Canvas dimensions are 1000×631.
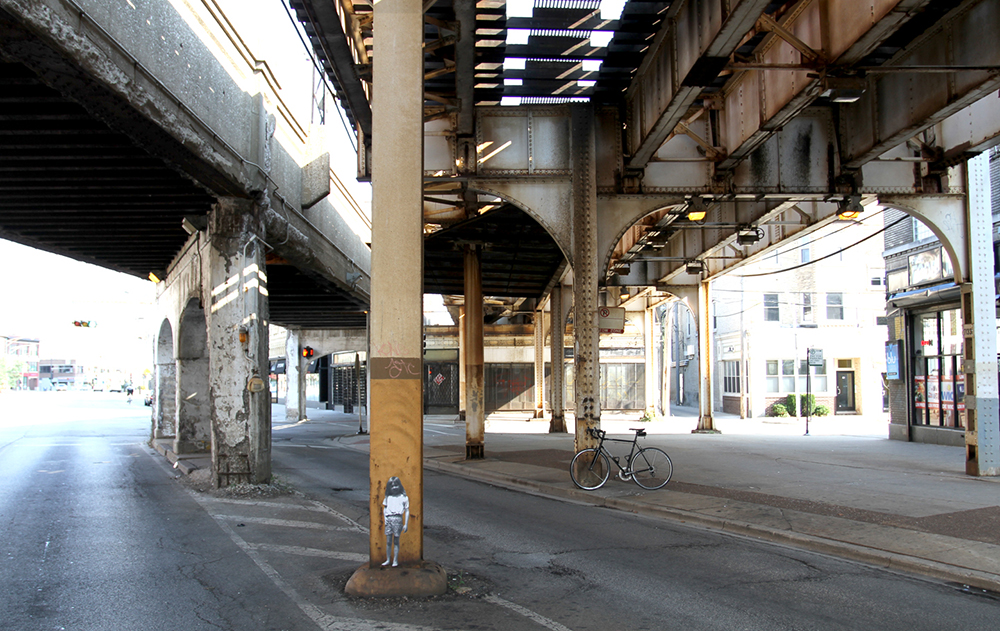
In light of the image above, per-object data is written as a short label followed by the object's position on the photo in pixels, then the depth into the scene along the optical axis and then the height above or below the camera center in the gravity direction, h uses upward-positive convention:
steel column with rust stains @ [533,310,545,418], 36.19 -0.35
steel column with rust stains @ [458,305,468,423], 36.82 -0.89
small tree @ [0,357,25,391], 119.80 -1.91
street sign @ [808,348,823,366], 29.95 -0.20
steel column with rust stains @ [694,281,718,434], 27.41 -0.14
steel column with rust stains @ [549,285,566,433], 27.72 -0.28
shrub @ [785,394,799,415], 37.81 -2.78
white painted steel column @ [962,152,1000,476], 13.64 +0.04
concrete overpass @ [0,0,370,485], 8.16 +3.20
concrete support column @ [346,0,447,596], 6.30 +0.52
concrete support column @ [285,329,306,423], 39.66 -1.23
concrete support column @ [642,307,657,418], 37.88 -0.79
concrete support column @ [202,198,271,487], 12.65 +0.26
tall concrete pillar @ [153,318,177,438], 21.77 -0.84
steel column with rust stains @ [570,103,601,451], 13.25 +1.58
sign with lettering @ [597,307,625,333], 14.88 +0.78
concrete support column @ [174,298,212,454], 18.14 -0.70
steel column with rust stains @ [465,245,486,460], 18.32 -0.03
